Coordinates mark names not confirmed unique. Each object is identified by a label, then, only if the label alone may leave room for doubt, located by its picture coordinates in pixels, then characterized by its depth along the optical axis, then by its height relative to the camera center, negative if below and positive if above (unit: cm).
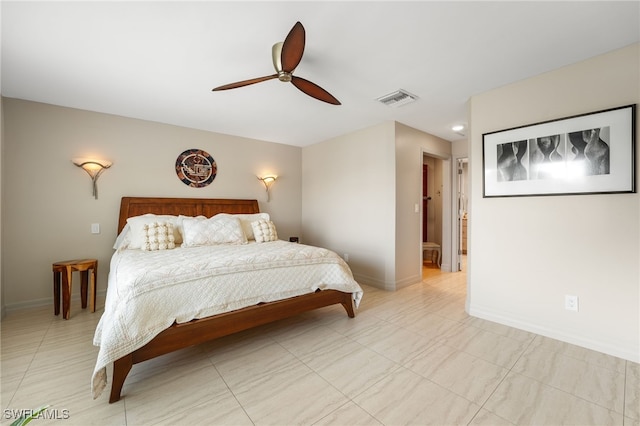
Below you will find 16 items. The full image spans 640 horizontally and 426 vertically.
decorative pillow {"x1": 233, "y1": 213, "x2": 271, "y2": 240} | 389 -13
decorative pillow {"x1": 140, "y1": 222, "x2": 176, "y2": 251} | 306 -29
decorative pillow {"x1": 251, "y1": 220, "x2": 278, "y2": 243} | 374 -28
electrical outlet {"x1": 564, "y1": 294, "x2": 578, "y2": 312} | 235 -82
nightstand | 284 -73
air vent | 293 +126
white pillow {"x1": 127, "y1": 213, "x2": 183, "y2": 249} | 317 -17
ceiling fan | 169 +105
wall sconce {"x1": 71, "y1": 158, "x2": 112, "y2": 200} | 331 +57
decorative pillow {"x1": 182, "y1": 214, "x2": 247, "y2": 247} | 329 -25
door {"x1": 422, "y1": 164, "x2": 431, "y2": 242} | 596 +19
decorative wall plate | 409 +68
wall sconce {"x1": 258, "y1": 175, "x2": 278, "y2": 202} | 484 +55
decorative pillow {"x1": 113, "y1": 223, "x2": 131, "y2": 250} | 323 -32
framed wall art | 212 +46
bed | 175 -66
